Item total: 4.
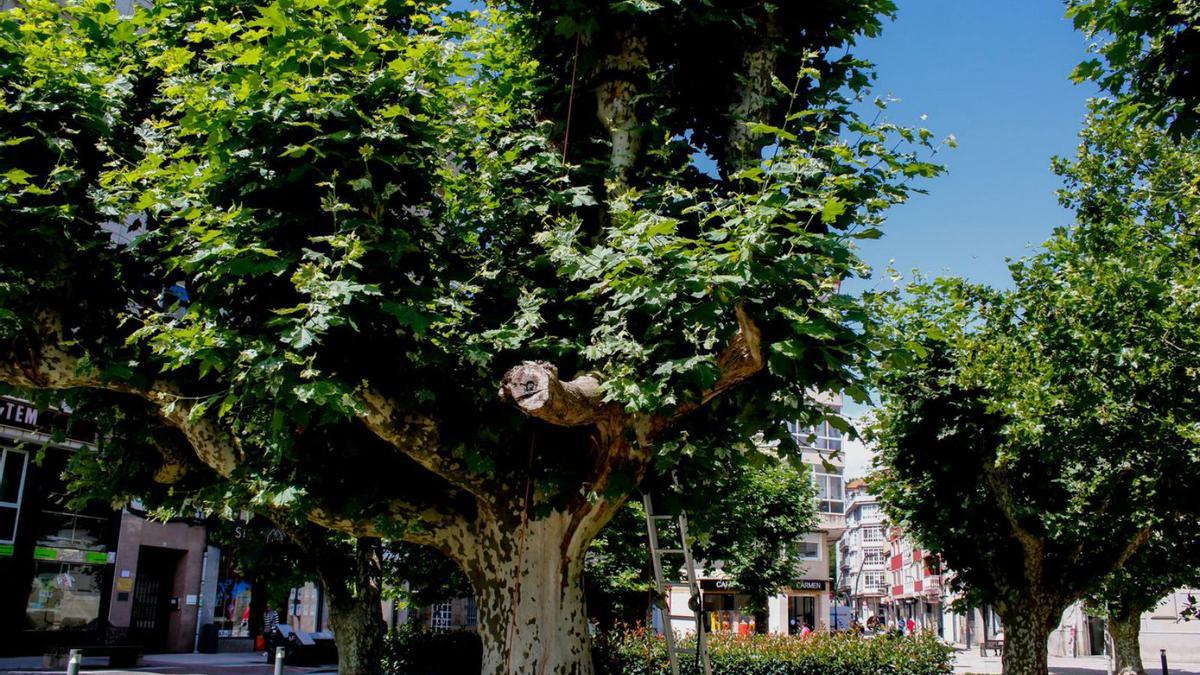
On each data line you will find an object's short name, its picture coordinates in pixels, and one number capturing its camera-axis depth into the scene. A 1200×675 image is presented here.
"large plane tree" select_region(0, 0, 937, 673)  6.51
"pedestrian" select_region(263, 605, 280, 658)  25.70
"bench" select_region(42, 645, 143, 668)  20.36
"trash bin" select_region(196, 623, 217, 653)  27.92
